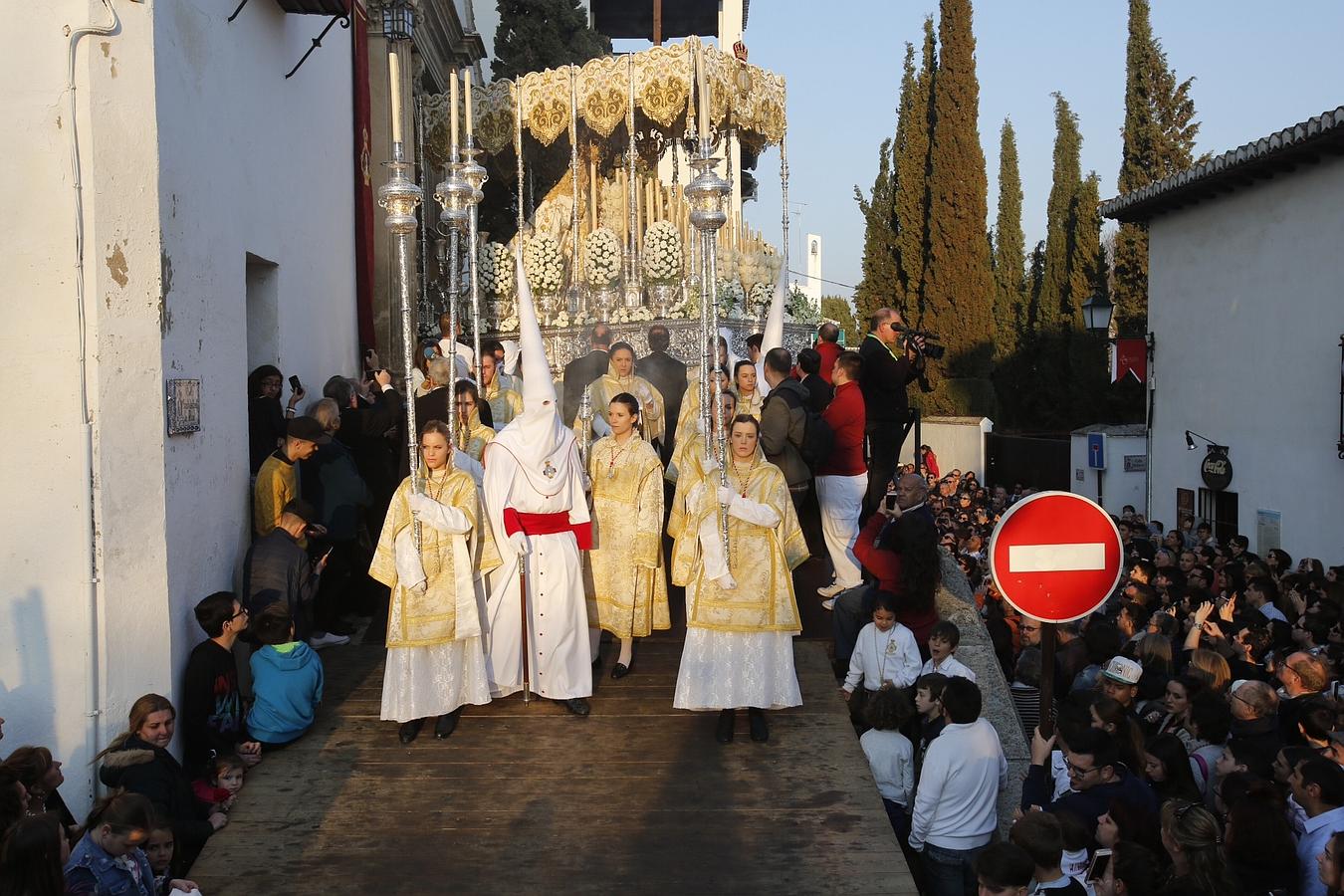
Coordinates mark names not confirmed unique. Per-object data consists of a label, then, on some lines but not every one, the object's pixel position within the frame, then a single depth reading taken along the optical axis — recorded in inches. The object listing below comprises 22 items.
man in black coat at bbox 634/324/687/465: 440.1
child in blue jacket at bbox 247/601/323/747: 265.6
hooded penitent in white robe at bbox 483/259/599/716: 287.0
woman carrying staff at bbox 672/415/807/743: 274.5
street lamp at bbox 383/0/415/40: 528.7
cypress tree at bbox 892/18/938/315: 1033.5
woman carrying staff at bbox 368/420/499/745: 271.6
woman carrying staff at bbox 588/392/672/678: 305.7
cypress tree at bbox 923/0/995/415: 1003.3
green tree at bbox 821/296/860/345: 2137.6
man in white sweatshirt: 220.5
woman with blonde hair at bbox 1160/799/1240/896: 164.4
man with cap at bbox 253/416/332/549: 304.5
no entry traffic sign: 194.1
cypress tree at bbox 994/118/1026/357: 1146.0
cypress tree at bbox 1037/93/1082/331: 1076.5
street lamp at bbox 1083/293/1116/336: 660.4
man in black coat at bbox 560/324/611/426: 433.7
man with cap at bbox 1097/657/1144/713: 234.4
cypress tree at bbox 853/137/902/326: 1104.2
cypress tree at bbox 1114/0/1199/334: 890.7
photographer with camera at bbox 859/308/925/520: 373.1
